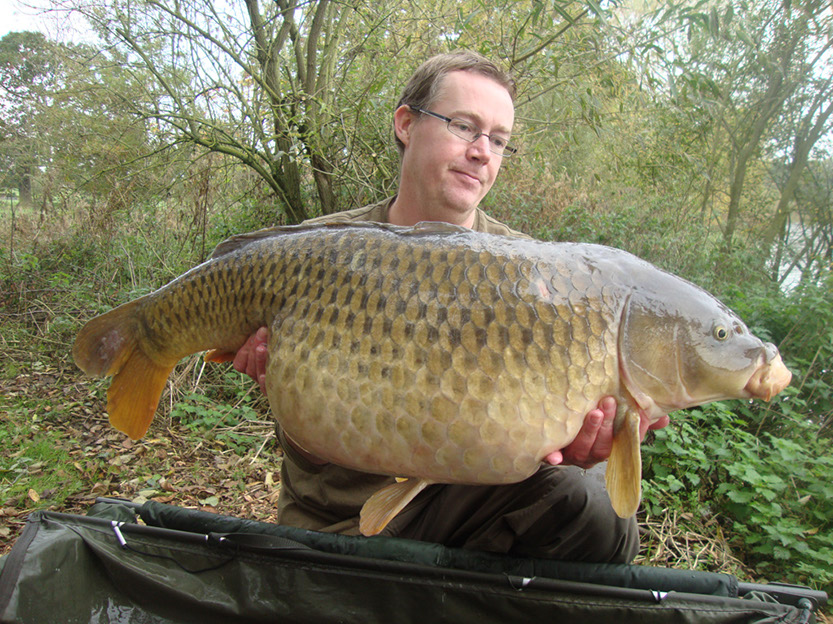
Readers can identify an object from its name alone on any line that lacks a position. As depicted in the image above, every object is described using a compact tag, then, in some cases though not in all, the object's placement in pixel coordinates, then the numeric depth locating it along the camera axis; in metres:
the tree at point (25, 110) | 3.79
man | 1.13
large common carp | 0.85
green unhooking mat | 0.99
